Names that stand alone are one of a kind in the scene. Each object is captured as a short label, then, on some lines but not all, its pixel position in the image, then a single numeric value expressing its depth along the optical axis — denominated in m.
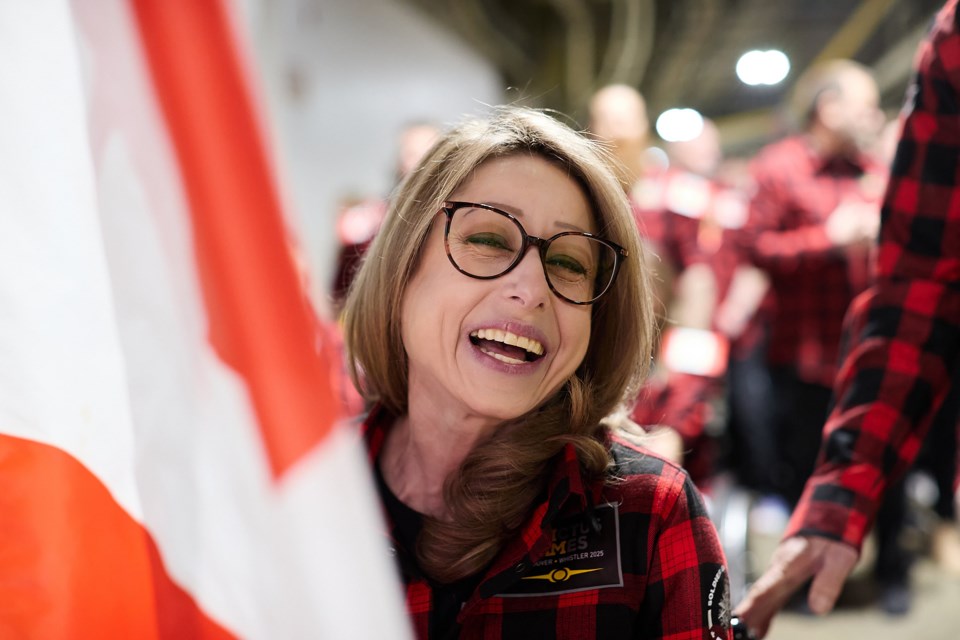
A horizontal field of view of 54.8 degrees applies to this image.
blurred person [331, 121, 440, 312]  3.41
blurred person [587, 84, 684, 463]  3.50
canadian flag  0.79
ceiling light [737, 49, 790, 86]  12.23
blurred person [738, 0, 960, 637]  1.44
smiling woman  1.21
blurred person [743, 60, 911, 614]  3.50
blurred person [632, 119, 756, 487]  2.76
